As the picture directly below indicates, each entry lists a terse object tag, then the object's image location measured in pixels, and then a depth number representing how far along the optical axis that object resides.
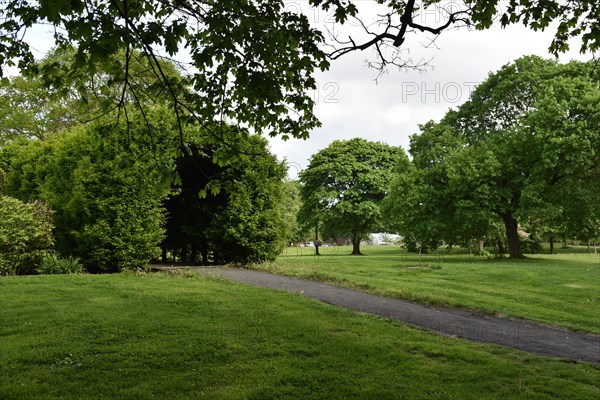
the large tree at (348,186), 37.56
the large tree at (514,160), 22.38
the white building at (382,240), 68.04
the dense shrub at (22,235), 12.42
